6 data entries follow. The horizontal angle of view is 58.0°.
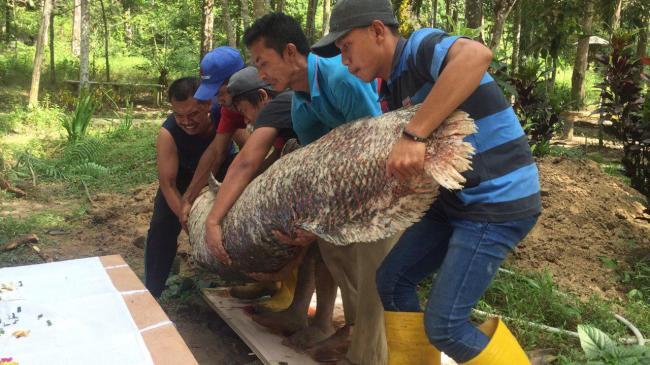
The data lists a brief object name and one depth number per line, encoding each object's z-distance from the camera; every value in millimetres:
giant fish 1578
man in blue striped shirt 1542
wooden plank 2432
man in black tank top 2943
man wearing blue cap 2789
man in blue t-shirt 2148
